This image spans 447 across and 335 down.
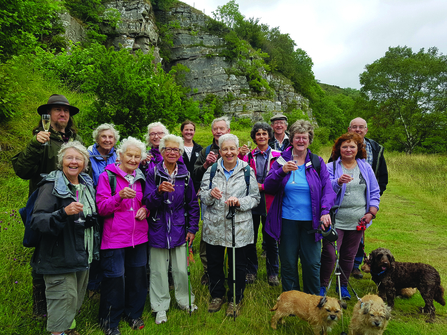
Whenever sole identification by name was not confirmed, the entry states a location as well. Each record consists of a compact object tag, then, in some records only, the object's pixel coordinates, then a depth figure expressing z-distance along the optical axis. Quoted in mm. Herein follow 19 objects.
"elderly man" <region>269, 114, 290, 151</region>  4732
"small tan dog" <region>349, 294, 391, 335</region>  2508
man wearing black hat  2967
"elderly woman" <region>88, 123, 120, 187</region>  3543
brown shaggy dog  3283
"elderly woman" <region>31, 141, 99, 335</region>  2369
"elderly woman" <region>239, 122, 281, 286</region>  4207
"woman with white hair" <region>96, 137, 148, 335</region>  2893
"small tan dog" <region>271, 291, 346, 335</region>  2648
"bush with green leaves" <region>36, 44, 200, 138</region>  6598
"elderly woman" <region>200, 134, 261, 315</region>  3256
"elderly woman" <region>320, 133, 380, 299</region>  3529
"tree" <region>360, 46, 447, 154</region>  22359
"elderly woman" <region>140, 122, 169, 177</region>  3711
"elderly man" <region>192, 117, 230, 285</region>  4152
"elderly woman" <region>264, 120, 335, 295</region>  3145
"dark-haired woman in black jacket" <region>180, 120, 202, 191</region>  4781
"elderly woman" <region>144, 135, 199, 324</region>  3209
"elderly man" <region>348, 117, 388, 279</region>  4477
